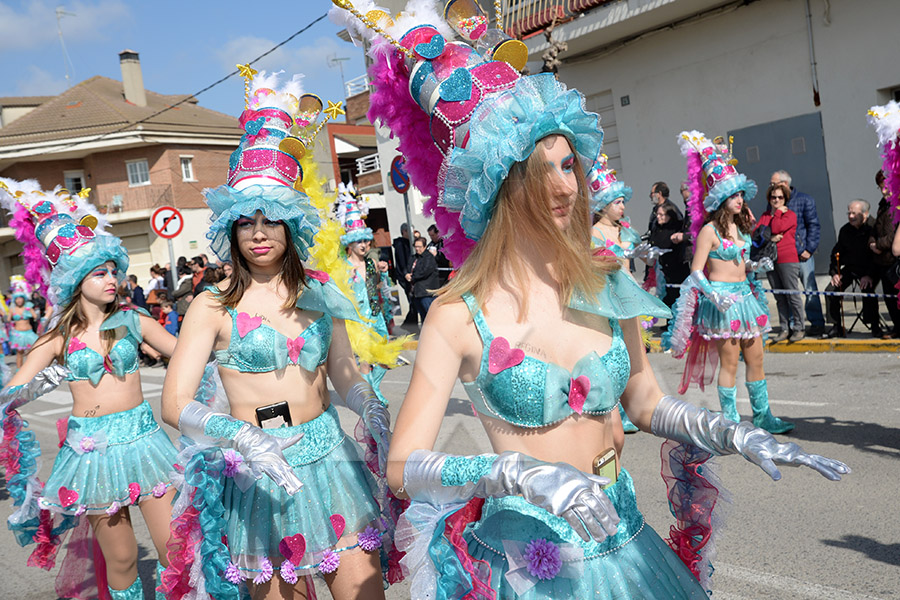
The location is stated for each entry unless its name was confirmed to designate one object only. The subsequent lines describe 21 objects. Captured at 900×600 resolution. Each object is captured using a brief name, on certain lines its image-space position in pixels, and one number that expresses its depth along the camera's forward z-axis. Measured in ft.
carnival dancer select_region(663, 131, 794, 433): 21.45
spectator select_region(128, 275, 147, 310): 65.57
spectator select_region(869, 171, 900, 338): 27.86
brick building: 111.24
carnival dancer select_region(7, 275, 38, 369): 42.86
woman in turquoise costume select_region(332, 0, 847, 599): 6.72
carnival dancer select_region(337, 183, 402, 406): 27.61
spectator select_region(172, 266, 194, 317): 52.21
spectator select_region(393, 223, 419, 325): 54.44
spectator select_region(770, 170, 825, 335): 34.01
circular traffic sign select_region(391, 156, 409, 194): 48.83
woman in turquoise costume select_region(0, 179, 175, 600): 14.66
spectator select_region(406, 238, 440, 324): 49.24
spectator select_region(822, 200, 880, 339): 31.96
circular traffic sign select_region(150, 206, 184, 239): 49.96
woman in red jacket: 33.78
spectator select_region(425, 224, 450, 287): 49.21
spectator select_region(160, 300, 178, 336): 53.52
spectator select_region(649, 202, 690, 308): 39.11
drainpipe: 41.01
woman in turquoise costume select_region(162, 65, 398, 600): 9.88
